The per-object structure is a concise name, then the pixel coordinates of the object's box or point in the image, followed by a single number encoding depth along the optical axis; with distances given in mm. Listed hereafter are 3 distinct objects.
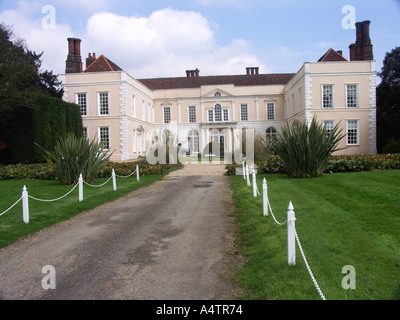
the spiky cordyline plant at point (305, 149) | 14695
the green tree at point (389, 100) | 32406
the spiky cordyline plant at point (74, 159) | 14836
